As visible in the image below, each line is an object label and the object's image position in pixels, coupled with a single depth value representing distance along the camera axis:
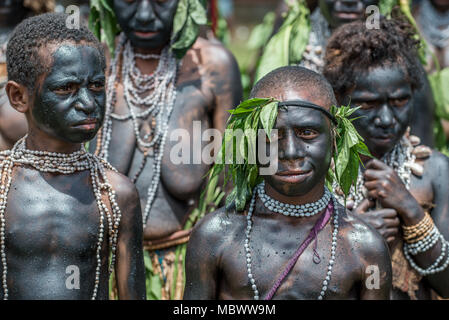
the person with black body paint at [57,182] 3.16
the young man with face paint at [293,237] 3.01
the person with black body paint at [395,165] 3.74
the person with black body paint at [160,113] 4.21
